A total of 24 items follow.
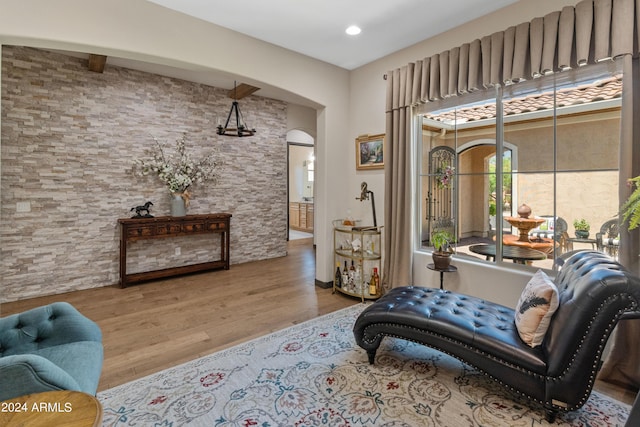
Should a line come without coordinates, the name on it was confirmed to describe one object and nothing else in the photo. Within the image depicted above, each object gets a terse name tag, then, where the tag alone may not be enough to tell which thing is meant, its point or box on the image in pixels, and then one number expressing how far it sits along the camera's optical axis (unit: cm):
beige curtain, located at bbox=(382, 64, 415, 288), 354
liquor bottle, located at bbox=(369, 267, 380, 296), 383
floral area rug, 183
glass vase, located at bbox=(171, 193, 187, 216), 476
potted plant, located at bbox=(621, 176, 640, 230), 171
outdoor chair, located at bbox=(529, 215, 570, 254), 273
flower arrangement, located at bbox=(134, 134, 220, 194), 466
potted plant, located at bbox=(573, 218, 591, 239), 262
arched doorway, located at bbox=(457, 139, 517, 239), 300
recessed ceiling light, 323
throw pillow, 183
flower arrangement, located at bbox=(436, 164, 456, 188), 342
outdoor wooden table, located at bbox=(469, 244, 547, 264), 288
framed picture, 397
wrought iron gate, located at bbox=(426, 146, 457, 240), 343
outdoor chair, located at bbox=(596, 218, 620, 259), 243
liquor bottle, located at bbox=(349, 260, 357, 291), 394
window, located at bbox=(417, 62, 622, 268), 251
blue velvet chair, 119
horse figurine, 448
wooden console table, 428
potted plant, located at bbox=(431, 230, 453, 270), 311
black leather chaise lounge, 162
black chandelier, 428
